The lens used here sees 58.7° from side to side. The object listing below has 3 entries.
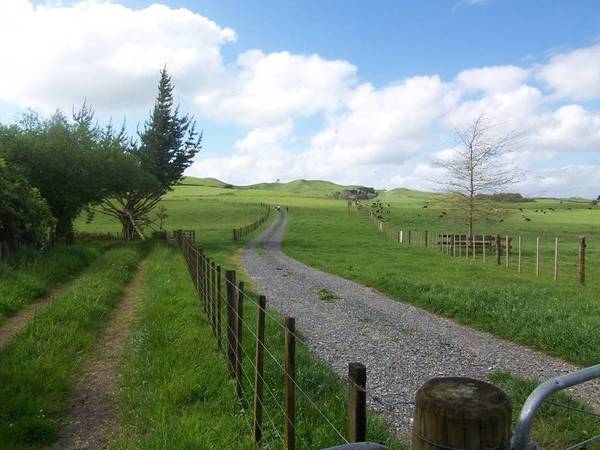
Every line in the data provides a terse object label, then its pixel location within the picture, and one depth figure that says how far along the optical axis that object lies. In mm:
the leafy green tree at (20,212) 20359
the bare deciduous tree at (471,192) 34594
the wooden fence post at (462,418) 1986
